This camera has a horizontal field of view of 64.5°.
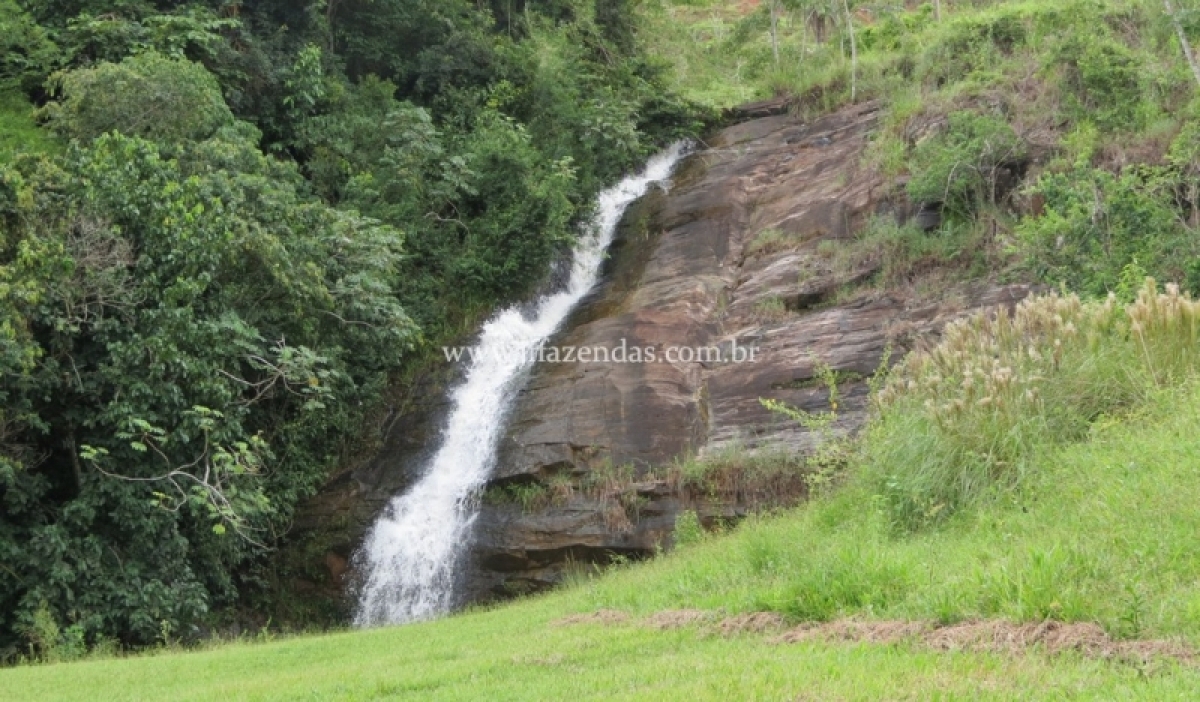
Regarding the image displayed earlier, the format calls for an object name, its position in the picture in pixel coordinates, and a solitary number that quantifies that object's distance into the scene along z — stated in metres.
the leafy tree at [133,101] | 17.64
